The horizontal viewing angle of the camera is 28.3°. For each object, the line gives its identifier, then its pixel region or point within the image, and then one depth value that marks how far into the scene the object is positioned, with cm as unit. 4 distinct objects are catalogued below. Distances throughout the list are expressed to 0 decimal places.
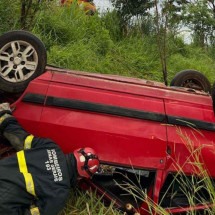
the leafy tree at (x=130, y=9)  1011
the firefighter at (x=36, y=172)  286
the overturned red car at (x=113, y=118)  324
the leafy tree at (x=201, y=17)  1489
